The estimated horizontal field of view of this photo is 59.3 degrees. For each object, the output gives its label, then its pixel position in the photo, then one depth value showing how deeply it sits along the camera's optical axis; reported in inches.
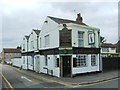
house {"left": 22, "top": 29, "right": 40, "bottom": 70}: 669.7
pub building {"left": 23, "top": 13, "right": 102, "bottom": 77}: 467.6
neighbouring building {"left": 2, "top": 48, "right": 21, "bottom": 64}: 2000.7
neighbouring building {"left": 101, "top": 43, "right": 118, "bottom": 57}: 1361.6
